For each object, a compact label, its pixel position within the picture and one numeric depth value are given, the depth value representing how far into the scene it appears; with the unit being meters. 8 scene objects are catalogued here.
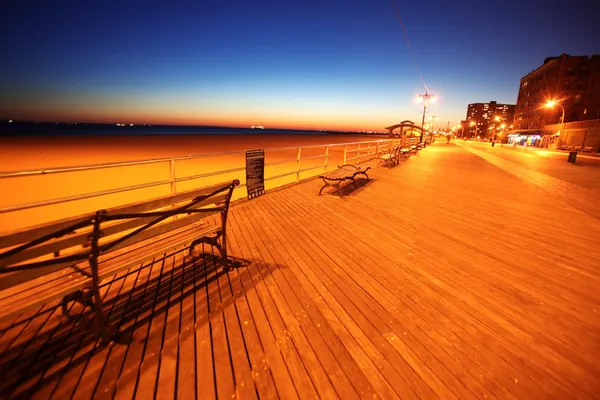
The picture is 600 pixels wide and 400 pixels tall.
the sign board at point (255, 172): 6.64
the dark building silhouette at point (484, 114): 155.12
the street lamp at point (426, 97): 26.32
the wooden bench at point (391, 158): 11.67
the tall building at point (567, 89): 52.03
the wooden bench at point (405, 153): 16.21
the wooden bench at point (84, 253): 1.85
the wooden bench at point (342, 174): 7.00
